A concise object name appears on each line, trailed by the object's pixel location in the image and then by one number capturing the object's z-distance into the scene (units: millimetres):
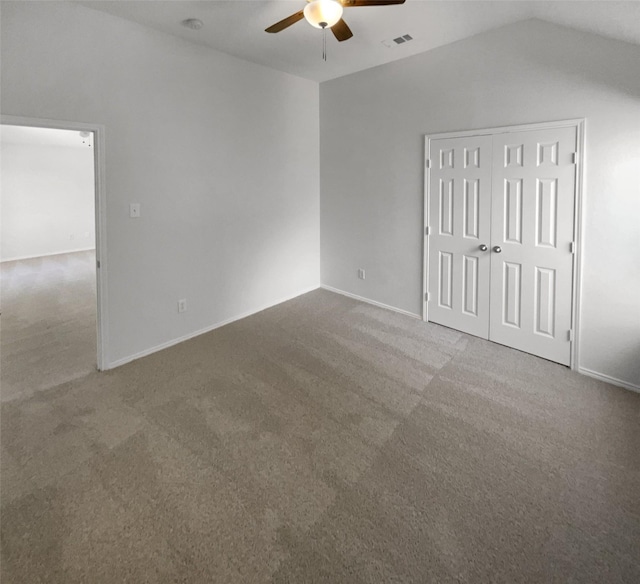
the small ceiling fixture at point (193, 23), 3150
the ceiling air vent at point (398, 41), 3576
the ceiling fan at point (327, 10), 2201
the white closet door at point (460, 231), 3691
